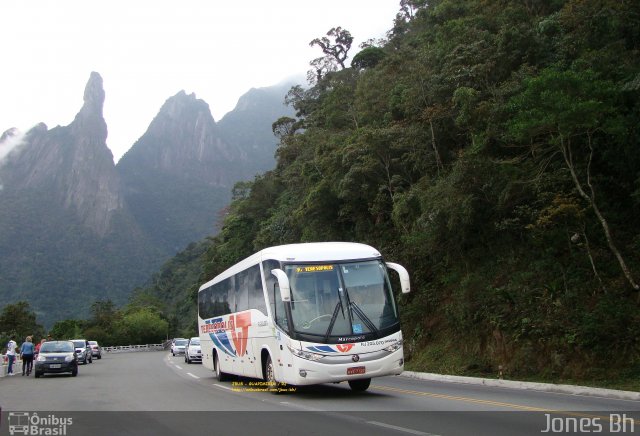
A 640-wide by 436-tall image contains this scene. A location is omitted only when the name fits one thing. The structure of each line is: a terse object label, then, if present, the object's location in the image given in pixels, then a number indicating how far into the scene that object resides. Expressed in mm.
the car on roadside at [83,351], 35719
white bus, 12148
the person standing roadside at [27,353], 24609
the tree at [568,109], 15297
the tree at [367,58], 53594
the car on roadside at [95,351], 46888
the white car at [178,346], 46969
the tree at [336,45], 65500
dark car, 23344
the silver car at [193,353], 33562
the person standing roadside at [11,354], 24906
